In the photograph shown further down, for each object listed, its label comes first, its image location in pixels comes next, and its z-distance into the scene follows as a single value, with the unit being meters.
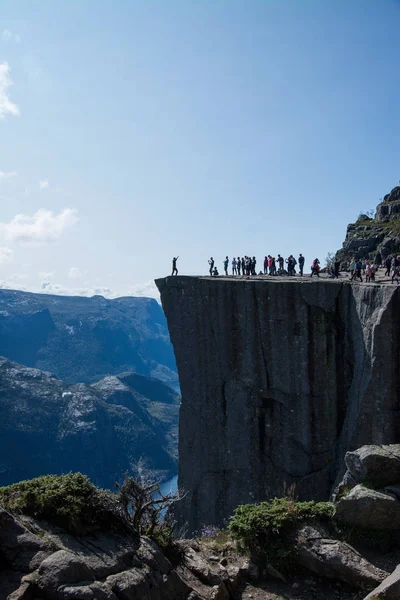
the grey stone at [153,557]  11.67
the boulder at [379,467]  14.97
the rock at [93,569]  9.55
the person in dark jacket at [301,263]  37.45
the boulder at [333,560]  12.73
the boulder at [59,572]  9.46
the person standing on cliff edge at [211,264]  38.22
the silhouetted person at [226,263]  39.74
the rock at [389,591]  10.62
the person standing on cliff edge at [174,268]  34.34
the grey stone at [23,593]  9.19
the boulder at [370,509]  13.93
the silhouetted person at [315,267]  33.16
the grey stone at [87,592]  9.35
